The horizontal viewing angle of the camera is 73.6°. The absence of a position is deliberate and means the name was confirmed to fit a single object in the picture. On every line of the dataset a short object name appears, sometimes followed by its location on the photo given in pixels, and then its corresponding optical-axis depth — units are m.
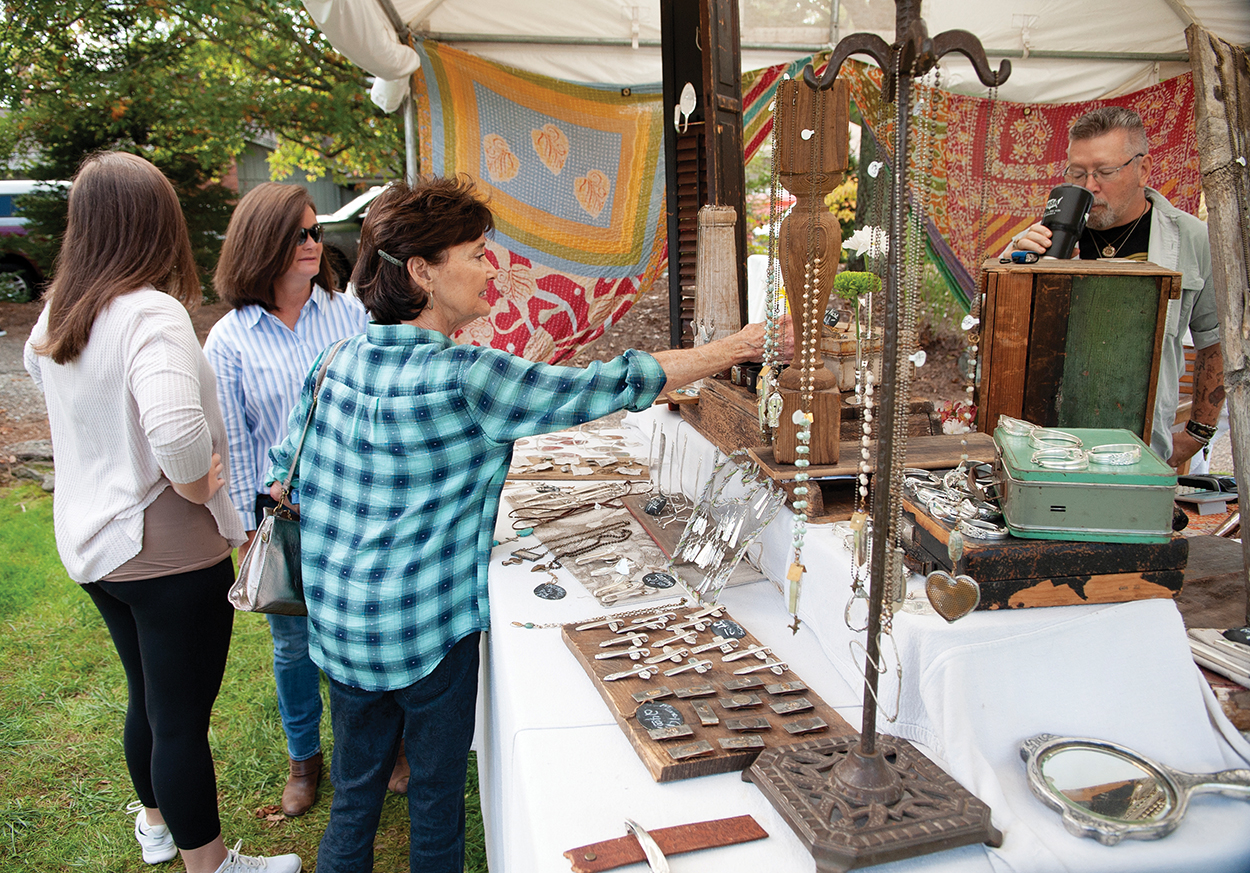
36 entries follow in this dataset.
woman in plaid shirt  1.52
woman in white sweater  1.70
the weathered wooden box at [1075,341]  1.68
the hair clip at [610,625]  1.68
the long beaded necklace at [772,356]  1.75
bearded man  2.27
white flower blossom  1.71
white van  9.07
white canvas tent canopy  4.23
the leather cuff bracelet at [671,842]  1.07
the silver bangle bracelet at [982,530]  1.34
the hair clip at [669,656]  1.54
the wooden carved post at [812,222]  1.67
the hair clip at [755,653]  1.56
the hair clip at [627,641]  1.61
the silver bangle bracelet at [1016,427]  1.47
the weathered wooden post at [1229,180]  1.49
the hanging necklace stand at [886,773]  0.97
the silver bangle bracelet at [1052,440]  1.37
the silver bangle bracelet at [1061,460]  1.31
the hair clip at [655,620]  1.69
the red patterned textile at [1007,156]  4.69
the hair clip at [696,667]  1.51
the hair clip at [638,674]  1.48
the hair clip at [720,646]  1.59
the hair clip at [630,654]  1.56
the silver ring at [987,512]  1.39
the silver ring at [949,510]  1.41
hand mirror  1.09
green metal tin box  1.29
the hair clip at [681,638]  1.62
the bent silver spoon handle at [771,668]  1.51
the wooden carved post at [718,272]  2.29
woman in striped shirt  2.27
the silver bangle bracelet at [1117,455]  1.32
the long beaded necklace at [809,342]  1.58
